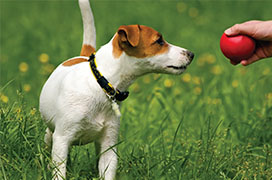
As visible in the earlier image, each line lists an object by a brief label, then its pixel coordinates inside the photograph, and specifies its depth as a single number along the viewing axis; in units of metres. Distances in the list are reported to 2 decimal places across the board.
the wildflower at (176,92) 9.38
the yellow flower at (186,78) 9.88
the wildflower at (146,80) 9.97
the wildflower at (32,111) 6.10
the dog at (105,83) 5.55
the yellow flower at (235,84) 9.00
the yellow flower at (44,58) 10.14
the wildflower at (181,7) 14.85
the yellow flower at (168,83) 9.17
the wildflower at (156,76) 8.91
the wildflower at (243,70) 9.66
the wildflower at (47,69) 9.86
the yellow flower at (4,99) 7.00
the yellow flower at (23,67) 10.05
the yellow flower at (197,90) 9.26
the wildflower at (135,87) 9.16
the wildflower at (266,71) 9.57
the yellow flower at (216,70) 9.86
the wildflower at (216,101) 8.53
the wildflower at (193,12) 14.51
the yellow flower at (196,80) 9.50
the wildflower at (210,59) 10.88
